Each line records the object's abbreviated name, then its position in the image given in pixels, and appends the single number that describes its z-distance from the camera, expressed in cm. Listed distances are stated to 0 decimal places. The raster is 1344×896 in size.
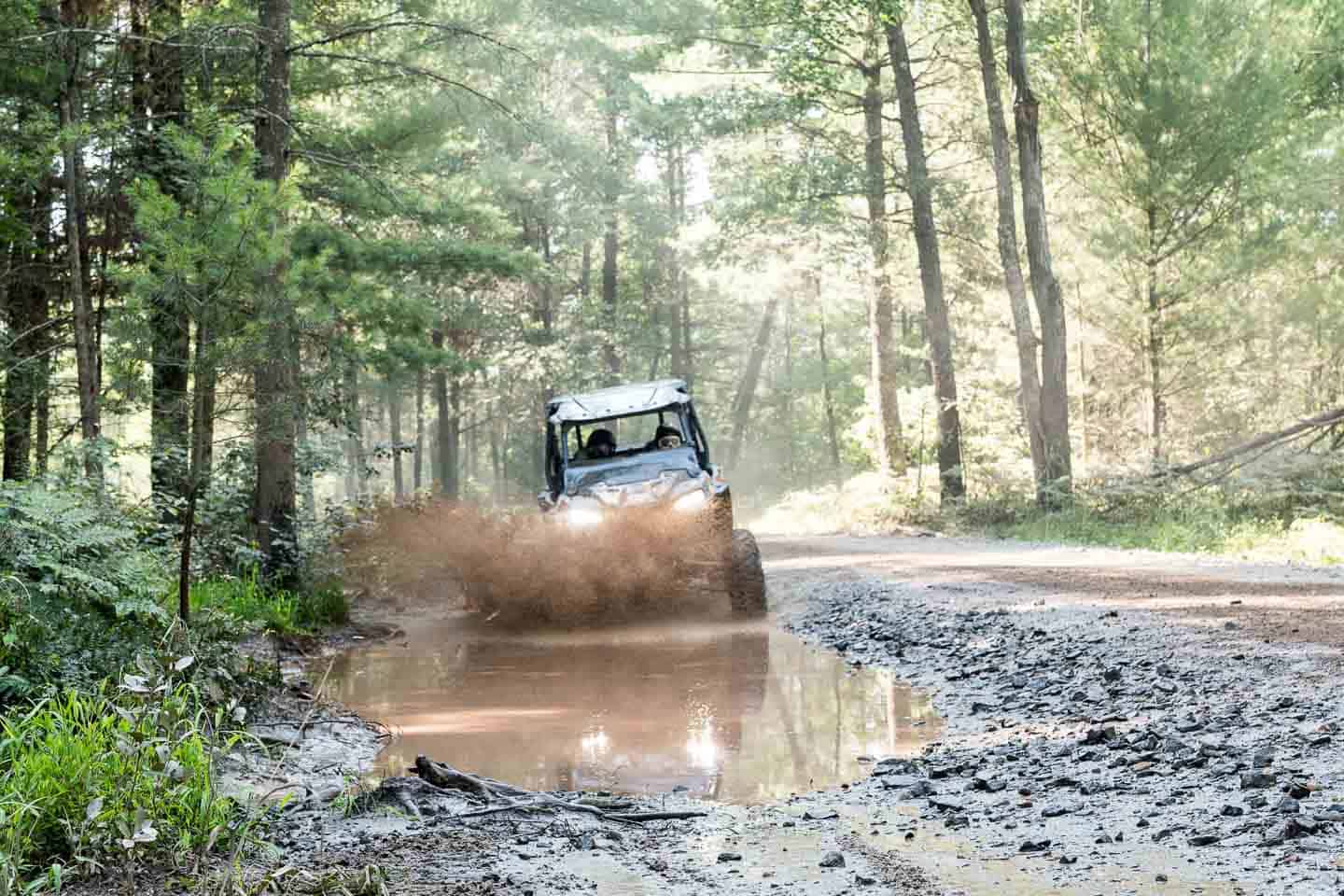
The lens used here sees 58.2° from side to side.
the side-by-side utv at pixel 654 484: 1211
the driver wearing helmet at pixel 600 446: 1398
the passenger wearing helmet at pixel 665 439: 1398
